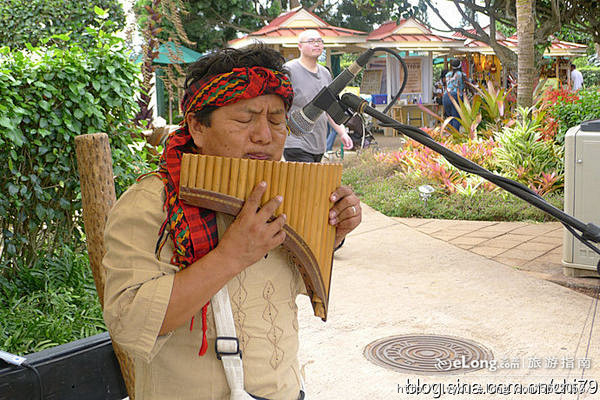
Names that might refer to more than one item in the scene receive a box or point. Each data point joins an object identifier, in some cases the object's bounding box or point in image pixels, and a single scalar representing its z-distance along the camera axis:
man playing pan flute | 1.38
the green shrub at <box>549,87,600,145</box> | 7.08
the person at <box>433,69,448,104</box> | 17.65
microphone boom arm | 1.50
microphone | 1.61
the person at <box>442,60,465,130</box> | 13.17
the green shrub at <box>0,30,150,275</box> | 3.84
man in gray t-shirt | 5.43
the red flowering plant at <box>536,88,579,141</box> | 8.53
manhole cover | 3.48
